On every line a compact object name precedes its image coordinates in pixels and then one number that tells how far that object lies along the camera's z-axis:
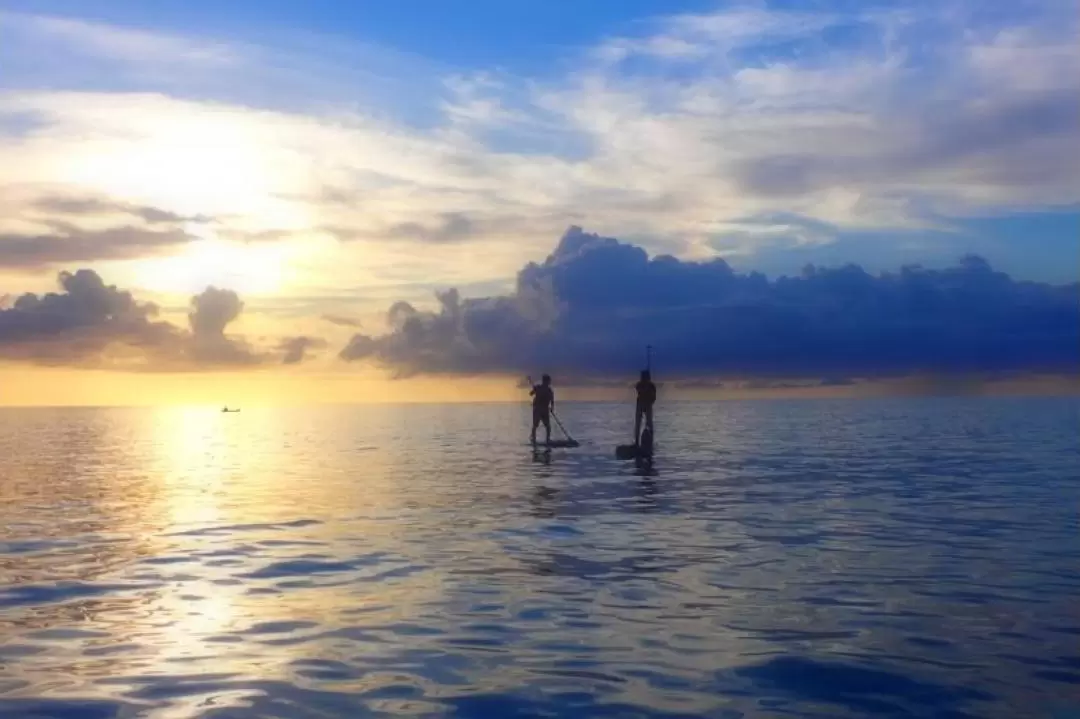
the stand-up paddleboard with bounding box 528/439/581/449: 47.78
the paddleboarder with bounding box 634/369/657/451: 39.84
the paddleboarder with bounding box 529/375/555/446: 47.28
